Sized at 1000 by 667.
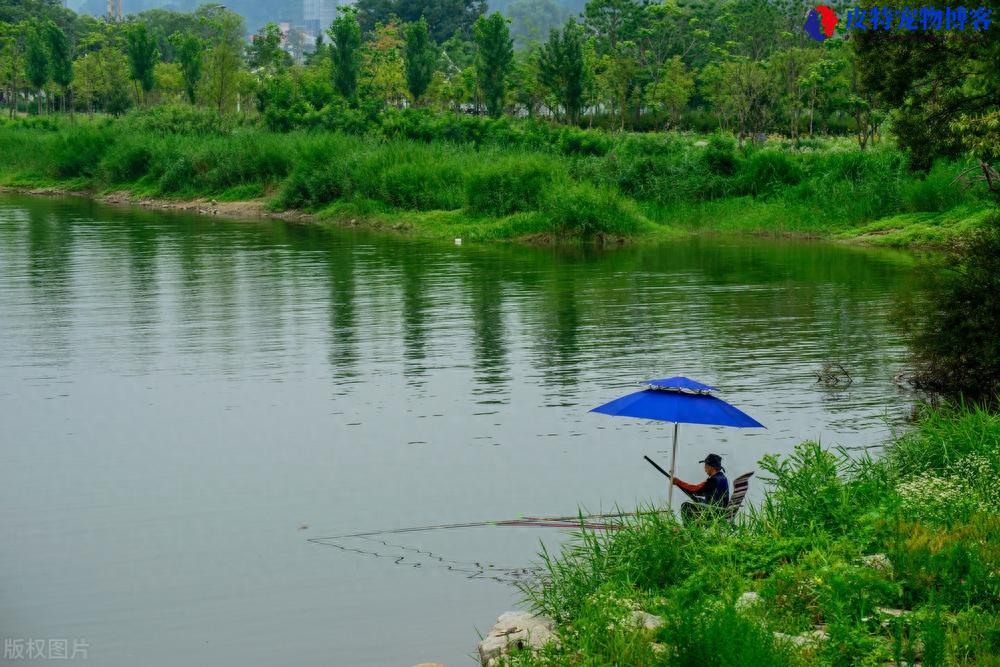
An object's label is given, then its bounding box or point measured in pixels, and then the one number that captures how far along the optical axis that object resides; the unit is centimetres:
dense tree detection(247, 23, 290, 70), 10006
